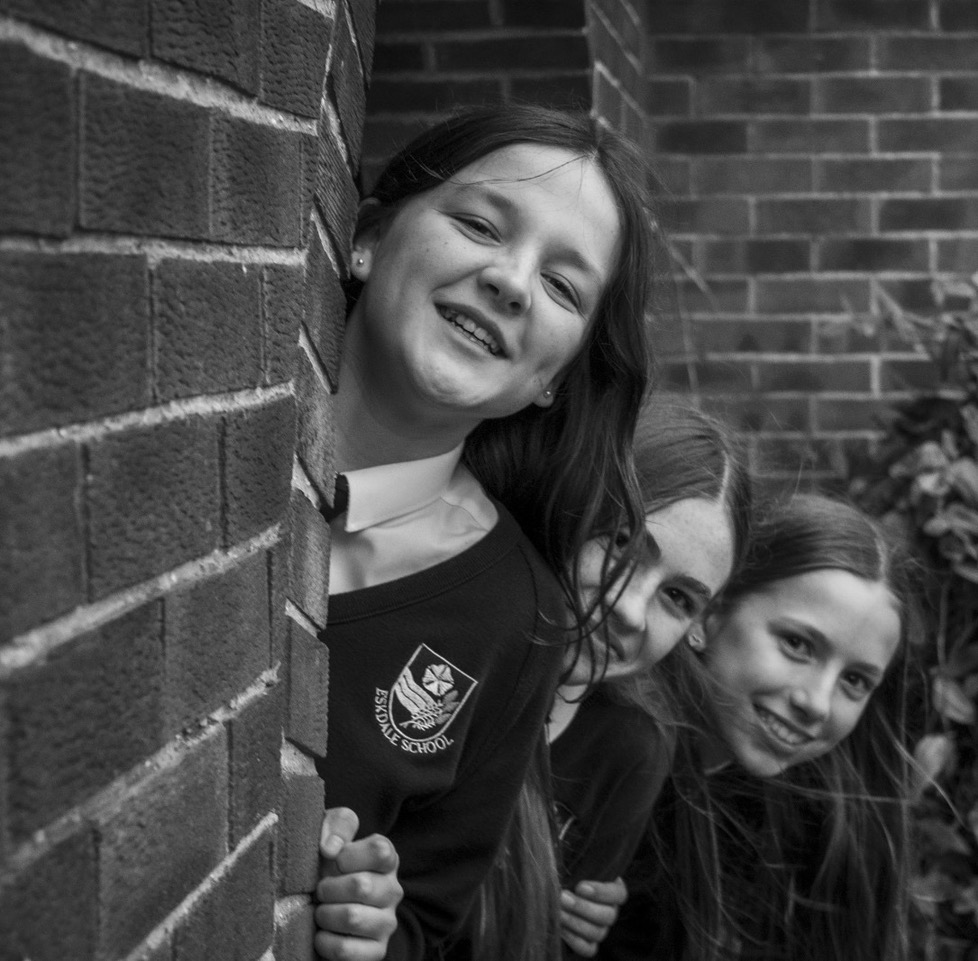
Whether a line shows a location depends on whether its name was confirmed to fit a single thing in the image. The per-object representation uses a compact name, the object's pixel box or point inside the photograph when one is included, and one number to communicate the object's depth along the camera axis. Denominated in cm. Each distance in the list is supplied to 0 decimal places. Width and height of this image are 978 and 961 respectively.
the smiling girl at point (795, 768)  278
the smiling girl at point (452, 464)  175
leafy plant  318
